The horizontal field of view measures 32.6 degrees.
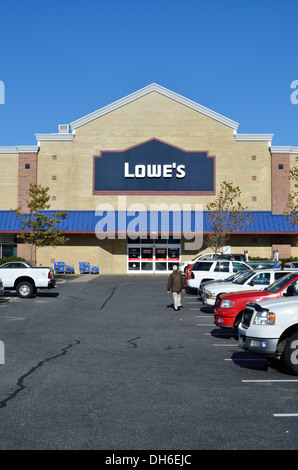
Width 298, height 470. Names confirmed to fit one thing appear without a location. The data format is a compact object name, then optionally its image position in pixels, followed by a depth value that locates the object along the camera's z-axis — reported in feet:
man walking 63.93
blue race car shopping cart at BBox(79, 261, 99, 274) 138.10
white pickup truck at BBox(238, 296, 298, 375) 31.04
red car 41.32
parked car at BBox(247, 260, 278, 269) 82.24
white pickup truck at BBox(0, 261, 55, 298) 77.00
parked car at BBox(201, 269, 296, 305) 55.67
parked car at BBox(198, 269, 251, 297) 62.75
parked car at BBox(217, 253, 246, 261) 98.65
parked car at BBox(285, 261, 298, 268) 84.35
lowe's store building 138.10
